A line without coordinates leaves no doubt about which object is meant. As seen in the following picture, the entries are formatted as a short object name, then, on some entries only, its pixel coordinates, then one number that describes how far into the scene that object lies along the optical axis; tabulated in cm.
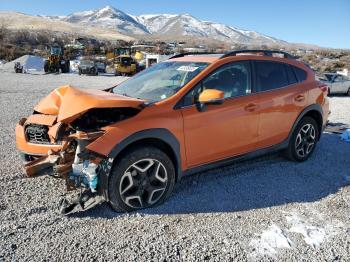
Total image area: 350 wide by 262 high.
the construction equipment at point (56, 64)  3377
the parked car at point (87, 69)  3344
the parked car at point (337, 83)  1899
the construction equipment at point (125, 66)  3394
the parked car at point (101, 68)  3621
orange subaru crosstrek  390
